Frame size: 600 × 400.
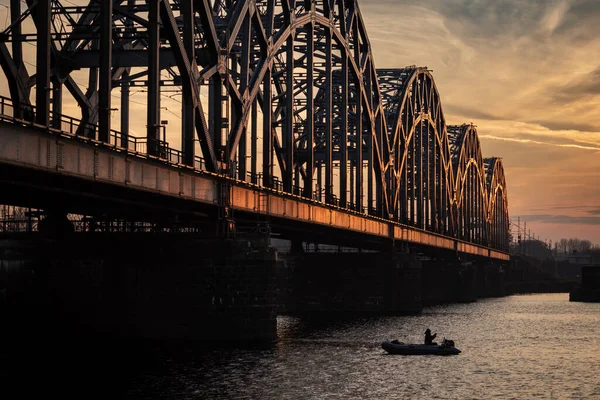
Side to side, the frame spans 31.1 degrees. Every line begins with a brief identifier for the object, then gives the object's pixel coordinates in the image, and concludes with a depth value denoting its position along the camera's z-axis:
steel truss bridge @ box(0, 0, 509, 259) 57.00
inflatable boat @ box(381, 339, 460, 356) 79.00
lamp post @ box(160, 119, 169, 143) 74.05
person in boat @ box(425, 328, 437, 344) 81.72
